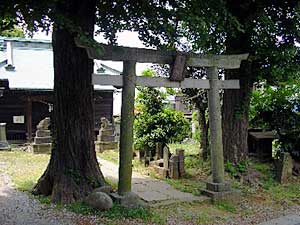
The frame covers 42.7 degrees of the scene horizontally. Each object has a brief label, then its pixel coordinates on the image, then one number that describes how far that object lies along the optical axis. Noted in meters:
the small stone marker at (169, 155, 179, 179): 8.58
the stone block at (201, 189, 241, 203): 6.78
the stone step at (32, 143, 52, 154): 12.30
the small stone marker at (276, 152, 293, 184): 8.51
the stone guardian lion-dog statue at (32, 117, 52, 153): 12.34
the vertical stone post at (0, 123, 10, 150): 13.25
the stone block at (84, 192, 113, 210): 5.68
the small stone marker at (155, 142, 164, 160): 9.66
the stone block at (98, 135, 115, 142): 13.52
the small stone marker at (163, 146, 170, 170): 8.82
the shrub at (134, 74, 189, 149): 9.94
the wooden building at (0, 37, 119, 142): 14.69
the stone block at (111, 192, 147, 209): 5.89
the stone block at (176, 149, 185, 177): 8.52
